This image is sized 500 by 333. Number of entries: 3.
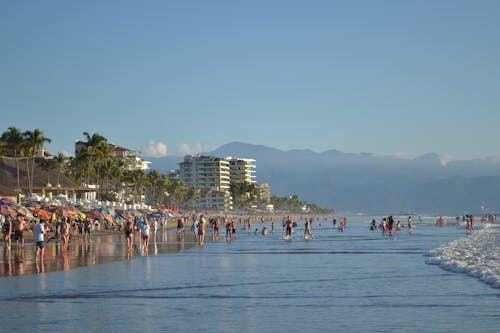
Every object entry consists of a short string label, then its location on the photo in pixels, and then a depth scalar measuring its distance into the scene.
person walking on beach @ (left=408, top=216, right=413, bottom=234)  74.39
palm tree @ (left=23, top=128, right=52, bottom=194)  102.12
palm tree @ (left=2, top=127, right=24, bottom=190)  103.06
